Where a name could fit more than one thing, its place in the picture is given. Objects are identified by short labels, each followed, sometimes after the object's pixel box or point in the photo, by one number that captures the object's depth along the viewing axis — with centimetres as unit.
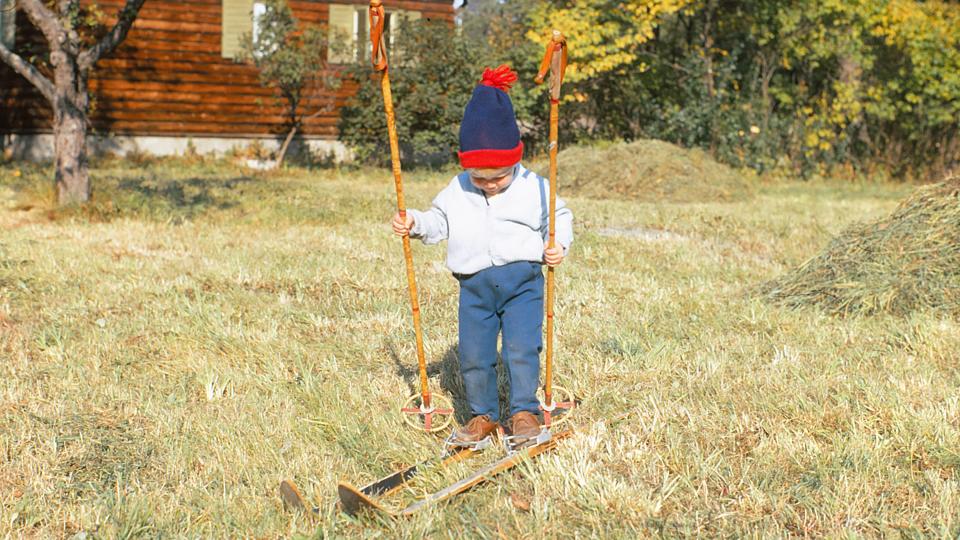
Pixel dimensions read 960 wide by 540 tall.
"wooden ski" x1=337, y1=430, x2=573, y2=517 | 344
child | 413
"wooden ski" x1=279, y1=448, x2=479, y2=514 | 344
